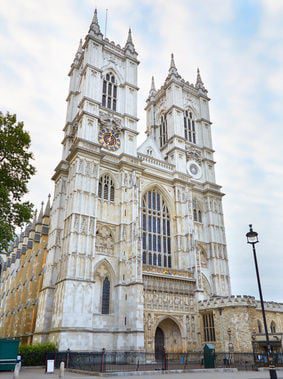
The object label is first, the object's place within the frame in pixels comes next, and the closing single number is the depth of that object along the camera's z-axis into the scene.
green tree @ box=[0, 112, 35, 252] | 18.97
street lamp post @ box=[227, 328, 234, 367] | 24.70
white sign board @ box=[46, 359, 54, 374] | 17.42
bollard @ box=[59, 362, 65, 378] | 14.46
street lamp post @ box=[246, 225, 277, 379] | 12.25
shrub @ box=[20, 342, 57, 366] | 22.16
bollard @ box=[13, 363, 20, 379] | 13.00
